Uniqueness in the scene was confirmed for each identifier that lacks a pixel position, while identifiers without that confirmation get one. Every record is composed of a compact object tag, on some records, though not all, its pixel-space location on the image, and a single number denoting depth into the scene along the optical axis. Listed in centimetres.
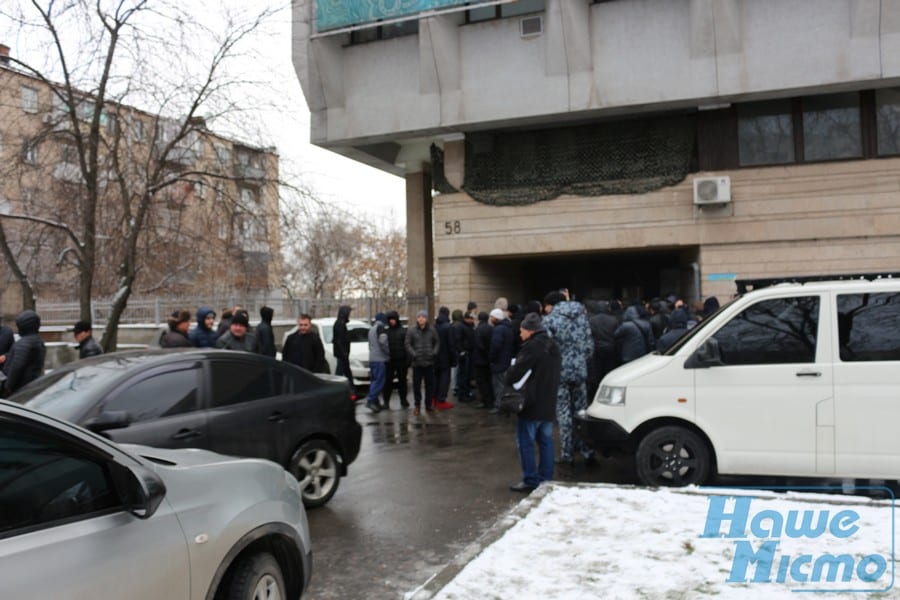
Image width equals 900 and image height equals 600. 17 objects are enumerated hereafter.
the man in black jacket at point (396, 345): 1298
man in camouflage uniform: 790
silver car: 252
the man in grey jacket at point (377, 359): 1289
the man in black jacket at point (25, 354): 801
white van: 601
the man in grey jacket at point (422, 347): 1261
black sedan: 523
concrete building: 1522
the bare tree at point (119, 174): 1356
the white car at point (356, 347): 1576
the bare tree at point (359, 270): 4941
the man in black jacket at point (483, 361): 1271
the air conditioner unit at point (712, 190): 1630
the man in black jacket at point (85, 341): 845
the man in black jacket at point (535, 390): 681
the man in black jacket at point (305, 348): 1034
